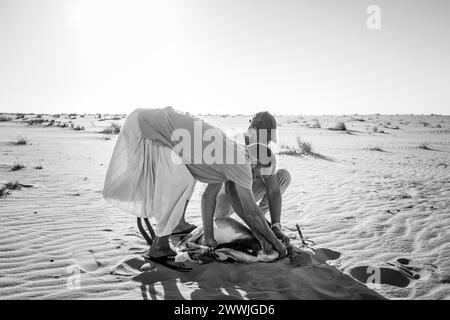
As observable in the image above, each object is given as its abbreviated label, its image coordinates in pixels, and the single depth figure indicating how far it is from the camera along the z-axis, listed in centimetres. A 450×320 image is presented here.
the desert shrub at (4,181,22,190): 691
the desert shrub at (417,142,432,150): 1539
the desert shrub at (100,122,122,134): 2404
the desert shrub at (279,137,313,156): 1386
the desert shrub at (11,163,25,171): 897
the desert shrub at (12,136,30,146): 1496
